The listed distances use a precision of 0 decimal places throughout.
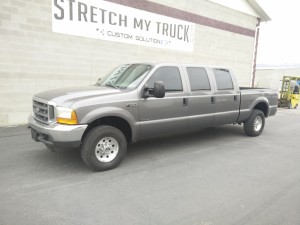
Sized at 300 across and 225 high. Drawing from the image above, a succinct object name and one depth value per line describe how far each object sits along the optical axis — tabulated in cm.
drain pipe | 1691
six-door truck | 444
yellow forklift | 1788
